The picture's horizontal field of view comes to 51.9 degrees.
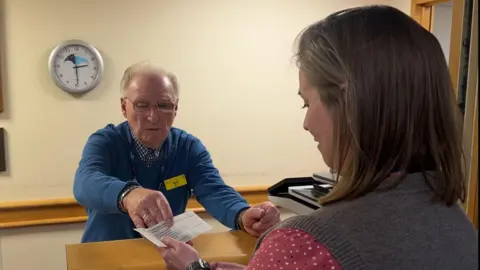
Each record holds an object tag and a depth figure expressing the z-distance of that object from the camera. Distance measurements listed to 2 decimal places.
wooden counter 1.18
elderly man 1.64
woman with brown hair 0.65
